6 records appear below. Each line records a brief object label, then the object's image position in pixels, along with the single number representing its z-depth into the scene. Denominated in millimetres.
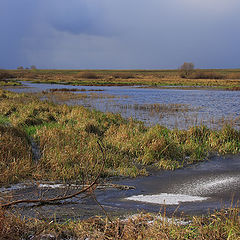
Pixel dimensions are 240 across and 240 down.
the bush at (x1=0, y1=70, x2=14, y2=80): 72525
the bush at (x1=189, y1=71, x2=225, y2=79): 78119
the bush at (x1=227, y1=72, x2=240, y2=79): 76062
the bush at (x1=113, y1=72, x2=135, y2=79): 87812
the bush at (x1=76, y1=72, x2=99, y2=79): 84938
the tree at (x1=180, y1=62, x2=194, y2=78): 87688
